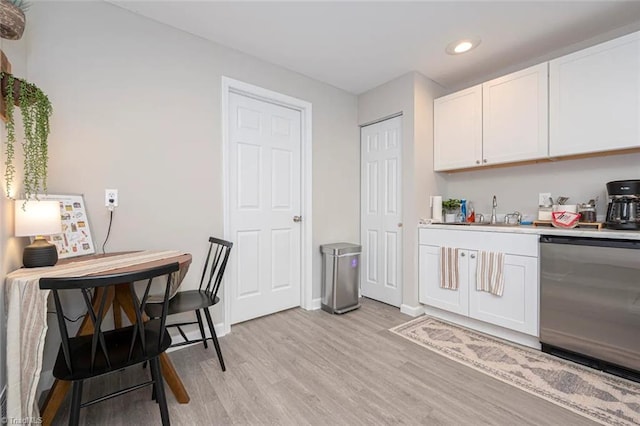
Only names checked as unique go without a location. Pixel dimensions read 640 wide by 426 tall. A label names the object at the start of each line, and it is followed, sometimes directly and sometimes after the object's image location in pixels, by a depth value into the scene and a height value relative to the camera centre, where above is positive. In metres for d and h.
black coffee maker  1.91 +0.03
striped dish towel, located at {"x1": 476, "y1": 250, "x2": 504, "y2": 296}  2.30 -0.53
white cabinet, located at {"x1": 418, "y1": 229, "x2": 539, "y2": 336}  2.18 -0.62
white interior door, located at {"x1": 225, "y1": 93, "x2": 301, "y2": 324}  2.61 +0.04
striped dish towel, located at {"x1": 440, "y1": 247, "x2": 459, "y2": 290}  2.60 -0.55
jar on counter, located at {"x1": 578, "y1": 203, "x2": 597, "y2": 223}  2.21 -0.02
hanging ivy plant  1.34 +0.44
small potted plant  3.00 +0.01
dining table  1.20 -0.57
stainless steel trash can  2.92 -0.72
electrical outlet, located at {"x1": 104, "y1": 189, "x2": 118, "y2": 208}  1.92 +0.09
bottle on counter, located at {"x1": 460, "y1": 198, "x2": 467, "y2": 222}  3.04 -0.02
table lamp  1.38 -0.07
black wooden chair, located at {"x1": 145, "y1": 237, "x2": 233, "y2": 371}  1.80 -0.62
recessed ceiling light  2.35 +1.45
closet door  3.09 -0.01
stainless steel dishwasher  1.75 -0.63
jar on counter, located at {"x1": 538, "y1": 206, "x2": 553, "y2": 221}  2.40 -0.03
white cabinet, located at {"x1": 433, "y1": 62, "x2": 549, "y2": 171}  2.35 +0.84
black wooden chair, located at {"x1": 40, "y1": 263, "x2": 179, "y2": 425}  1.11 -0.66
